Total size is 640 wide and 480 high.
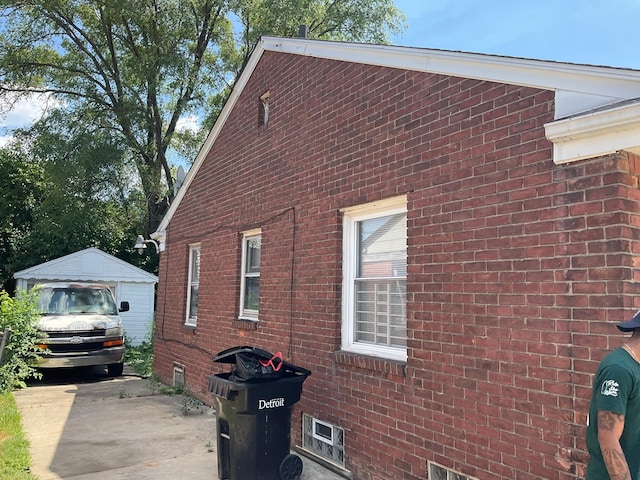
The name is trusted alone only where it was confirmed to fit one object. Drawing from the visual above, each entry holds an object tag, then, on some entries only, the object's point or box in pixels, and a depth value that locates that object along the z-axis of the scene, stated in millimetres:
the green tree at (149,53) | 19484
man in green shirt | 2420
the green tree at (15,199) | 21795
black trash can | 4715
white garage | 16234
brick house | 3211
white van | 10883
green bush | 9273
